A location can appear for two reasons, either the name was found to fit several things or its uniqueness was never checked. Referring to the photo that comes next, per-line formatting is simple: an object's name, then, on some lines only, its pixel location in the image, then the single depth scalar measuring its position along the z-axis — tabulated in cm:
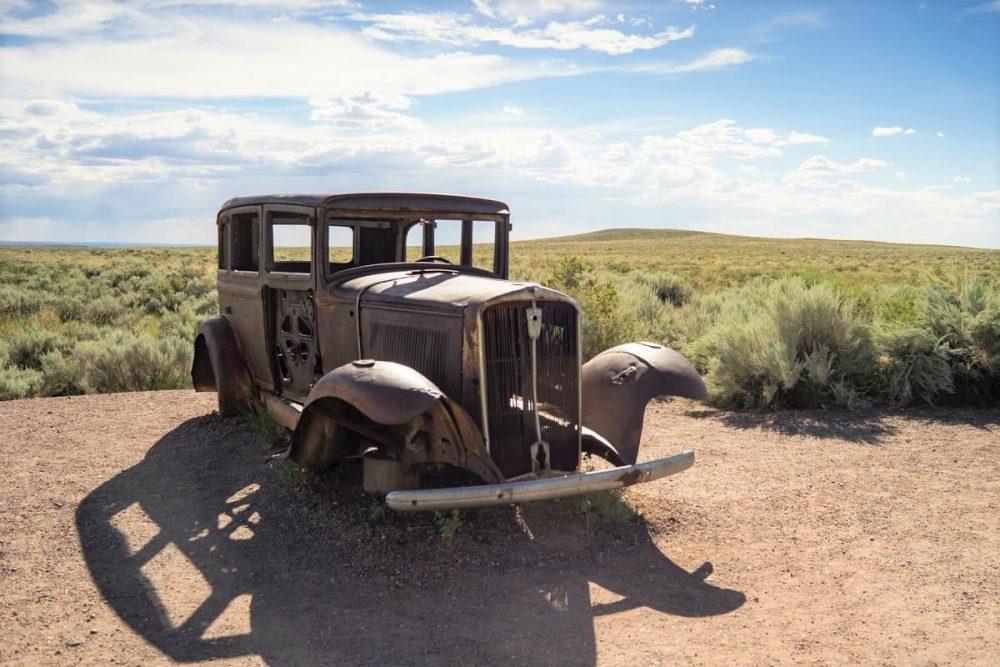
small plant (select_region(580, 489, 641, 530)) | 519
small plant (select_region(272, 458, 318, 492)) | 561
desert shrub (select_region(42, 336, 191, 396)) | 991
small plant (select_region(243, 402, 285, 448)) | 675
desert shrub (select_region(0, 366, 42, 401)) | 942
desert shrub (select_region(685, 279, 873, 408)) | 862
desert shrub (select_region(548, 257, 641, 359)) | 1059
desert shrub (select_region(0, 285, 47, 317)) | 1598
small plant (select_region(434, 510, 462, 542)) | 473
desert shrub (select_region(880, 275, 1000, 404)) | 851
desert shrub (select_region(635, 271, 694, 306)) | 1778
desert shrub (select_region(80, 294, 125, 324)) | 1562
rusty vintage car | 443
